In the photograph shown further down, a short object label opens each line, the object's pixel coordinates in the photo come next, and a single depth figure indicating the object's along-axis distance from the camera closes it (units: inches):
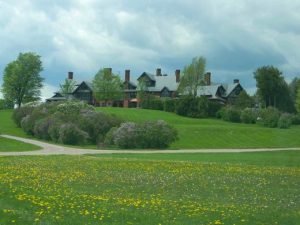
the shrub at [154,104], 4004.4
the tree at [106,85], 4485.7
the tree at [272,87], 4456.2
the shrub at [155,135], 1786.4
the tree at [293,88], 5024.1
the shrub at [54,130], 1963.6
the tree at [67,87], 4874.5
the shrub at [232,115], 3462.1
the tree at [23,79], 4291.3
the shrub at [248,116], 3339.1
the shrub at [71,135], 1877.5
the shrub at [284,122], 3024.1
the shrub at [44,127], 2062.0
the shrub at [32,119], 2290.8
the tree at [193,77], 4436.5
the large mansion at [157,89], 4965.6
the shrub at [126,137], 1763.0
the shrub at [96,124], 1988.2
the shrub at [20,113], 2576.8
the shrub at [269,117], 3129.9
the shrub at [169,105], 3812.5
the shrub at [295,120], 3464.6
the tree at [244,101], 4234.7
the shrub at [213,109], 3690.9
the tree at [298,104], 3951.8
